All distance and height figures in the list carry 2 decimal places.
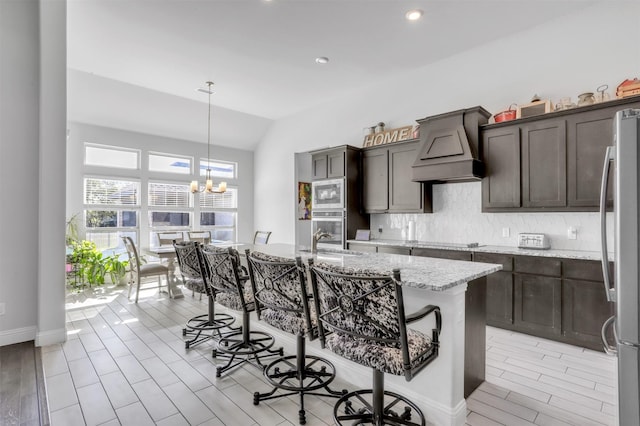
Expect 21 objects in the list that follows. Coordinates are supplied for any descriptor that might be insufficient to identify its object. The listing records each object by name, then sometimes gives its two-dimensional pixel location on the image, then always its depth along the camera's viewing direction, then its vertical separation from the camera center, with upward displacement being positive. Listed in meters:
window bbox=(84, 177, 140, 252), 6.07 +0.10
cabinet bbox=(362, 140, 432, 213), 4.75 +0.51
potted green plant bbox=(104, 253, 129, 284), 5.79 -0.97
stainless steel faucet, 3.07 -0.24
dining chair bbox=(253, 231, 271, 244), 5.98 -0.44
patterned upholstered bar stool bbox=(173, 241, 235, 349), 3.03 -0.70
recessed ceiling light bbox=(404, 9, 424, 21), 3.51 +2.25
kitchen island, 1.88 -0.78
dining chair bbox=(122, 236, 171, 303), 4.69 -0.80
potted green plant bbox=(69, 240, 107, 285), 5.39 -0.81
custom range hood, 3.98 +0.87
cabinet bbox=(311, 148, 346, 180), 5.43 +0.91
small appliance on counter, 3.66 -0.31
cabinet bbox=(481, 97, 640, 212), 3.19 +0.62
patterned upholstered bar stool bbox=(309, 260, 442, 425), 1.47 -0.56
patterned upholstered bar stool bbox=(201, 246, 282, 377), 2.48 -0.68
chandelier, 5.41 +0.52
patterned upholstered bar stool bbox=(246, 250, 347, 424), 1.94 -0.64
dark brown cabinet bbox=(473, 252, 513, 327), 3.57 -0.88
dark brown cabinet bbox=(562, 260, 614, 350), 2.99 -0.86
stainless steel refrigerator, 1.36 -0.21
